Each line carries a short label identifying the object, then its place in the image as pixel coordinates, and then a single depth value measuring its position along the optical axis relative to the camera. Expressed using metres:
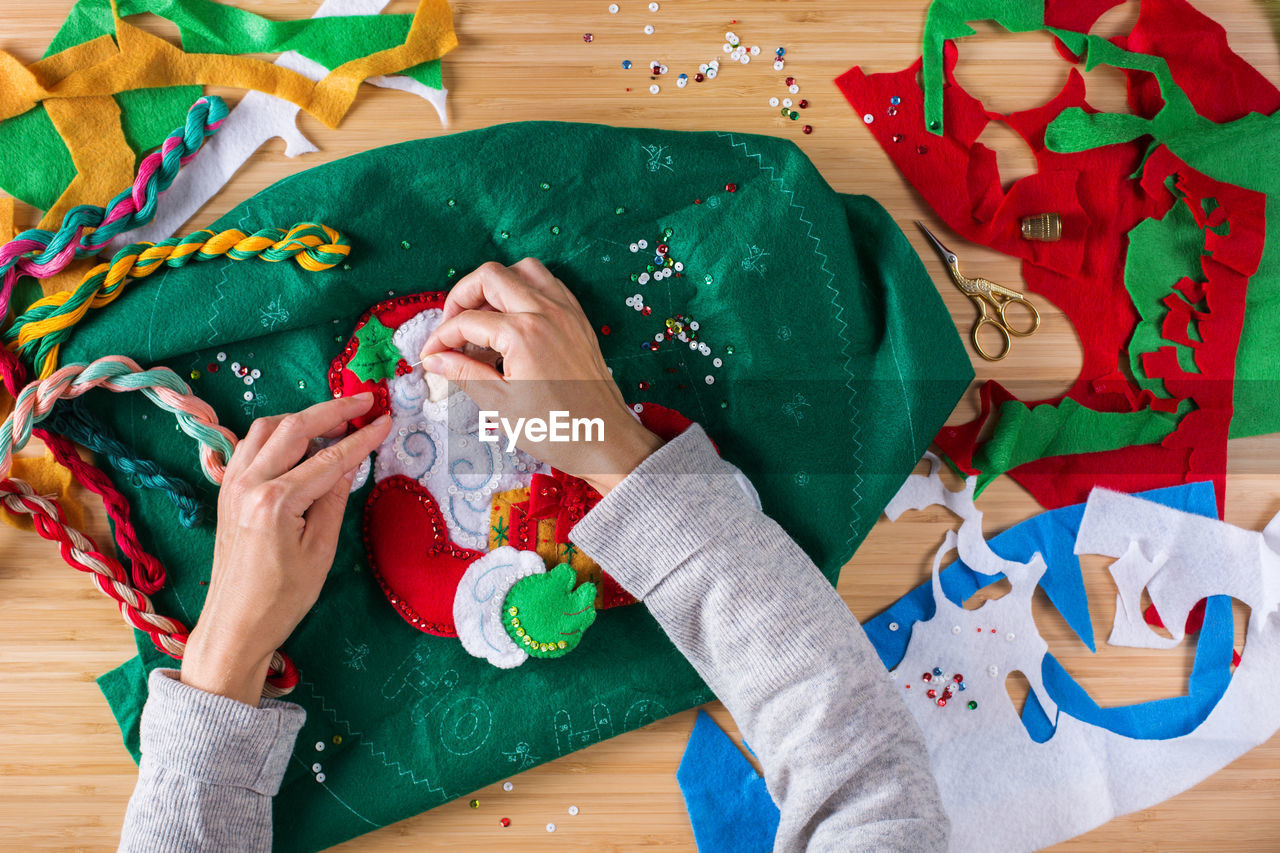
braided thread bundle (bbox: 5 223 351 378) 0.90
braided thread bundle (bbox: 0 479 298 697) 0.92
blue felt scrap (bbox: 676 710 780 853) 1.04
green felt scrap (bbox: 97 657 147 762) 0.96
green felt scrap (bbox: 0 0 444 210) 0.98
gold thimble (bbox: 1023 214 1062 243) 1.07
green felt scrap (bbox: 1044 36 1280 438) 1.10
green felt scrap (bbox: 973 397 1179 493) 1.06
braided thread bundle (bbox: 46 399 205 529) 0.92
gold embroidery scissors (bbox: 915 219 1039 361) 1.09
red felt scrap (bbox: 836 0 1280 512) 1.09
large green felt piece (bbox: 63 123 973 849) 0.94
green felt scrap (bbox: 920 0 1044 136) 1.08
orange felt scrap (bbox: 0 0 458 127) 0.98
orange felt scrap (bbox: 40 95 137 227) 0.98
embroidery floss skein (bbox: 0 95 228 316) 0.92
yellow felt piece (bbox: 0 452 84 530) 0.97
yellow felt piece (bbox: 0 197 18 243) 0.97
